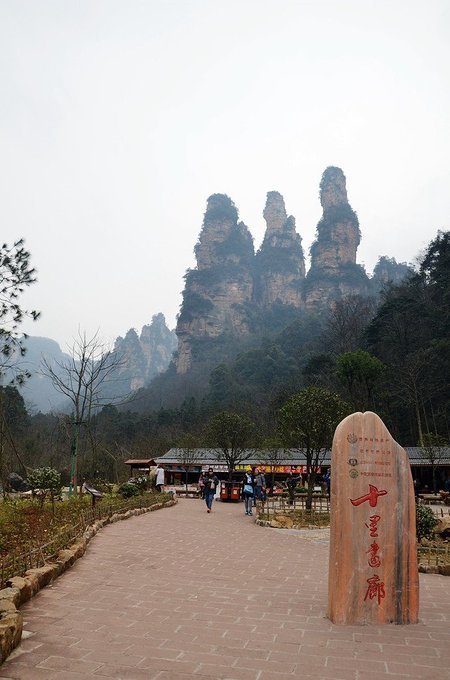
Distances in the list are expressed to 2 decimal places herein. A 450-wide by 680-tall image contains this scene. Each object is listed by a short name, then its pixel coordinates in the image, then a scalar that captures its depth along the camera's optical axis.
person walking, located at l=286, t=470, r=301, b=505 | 16.58
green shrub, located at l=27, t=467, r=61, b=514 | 13.17
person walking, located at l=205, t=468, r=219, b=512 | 14.66
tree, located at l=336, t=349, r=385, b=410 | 28.89
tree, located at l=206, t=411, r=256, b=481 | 23.00
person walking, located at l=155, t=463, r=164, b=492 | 19.41
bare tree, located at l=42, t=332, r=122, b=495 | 16.50
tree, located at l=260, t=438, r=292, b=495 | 23.38
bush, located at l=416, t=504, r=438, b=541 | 9.12
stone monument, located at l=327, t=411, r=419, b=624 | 4.52
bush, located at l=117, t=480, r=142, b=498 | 15.96
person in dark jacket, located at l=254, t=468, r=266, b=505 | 15.40
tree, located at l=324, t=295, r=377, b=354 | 44.69
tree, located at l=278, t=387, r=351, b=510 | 16.70
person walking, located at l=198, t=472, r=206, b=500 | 21.73
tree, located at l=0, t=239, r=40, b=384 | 10.79
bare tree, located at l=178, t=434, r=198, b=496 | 27.33
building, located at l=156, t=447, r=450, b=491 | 23.98
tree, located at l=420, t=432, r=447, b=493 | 21.92
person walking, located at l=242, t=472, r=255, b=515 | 14.38
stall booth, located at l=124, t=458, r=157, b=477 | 24.40
